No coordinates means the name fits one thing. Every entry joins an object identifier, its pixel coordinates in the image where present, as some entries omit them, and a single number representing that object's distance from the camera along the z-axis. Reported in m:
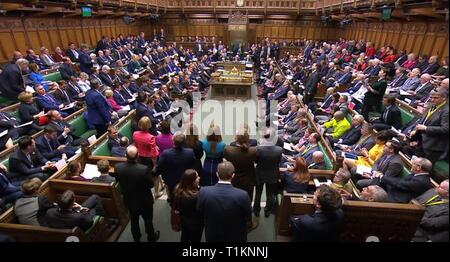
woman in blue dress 3.68
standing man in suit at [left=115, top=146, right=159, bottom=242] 2.98
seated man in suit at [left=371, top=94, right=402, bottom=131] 5.43
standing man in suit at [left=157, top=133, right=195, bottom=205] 3.40
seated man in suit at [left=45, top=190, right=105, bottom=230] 2.74
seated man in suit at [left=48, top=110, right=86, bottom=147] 4.72
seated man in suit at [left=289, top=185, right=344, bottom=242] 2.37
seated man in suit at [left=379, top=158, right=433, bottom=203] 3.27
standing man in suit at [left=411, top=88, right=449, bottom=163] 2.80
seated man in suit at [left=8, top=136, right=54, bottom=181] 3.70
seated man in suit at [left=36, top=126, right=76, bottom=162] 4.34
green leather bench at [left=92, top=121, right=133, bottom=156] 4.44
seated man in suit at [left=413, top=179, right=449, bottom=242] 2.80
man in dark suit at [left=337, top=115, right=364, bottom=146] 5.10
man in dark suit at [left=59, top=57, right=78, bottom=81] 8.00
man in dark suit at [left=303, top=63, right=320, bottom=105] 8.07
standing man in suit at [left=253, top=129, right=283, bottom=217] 3.59
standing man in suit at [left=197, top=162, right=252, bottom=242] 2.42
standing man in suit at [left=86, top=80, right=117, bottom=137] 5.29
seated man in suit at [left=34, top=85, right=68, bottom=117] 5.63
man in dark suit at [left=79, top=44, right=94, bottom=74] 9.15
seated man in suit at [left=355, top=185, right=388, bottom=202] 3.04
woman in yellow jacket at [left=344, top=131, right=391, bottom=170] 4.30
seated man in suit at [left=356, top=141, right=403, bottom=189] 3.67
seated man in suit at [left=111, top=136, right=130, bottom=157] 4.59
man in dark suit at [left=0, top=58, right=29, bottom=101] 5.70
